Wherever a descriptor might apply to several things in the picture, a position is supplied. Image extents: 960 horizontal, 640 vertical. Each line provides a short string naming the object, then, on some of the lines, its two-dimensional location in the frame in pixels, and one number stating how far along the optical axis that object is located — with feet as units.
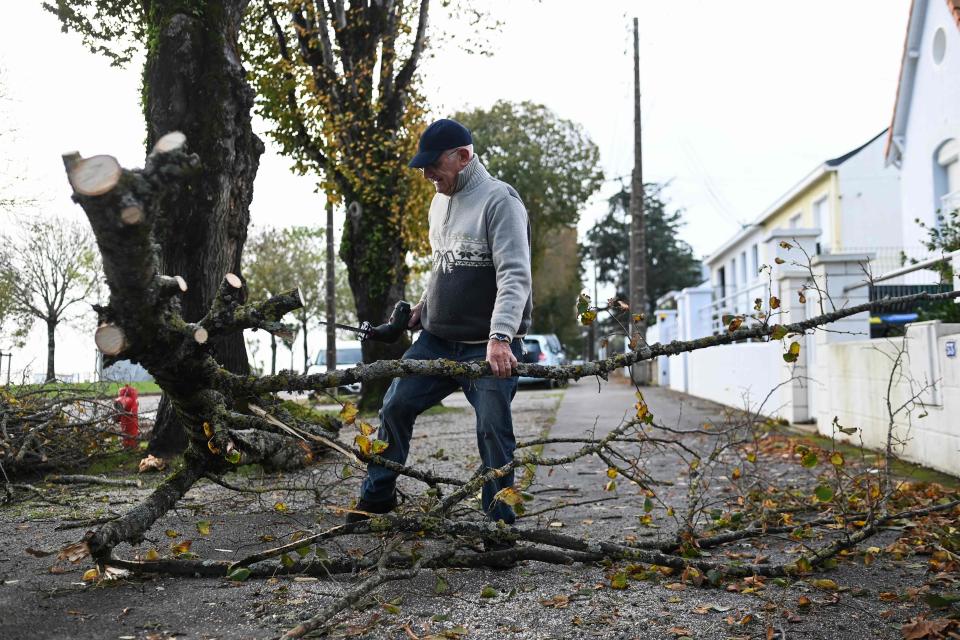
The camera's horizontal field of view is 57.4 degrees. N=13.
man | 13.64
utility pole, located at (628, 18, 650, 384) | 85.87
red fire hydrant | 26.76
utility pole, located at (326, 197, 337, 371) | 79.82
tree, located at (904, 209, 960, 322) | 27.43
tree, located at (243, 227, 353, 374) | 137.18
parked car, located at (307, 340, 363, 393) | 94.24
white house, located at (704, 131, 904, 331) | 92.53
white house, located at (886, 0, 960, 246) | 64.18
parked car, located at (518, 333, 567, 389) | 80.30
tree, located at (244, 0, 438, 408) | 46.52
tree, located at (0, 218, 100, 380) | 115.96
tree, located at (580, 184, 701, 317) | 195.83
